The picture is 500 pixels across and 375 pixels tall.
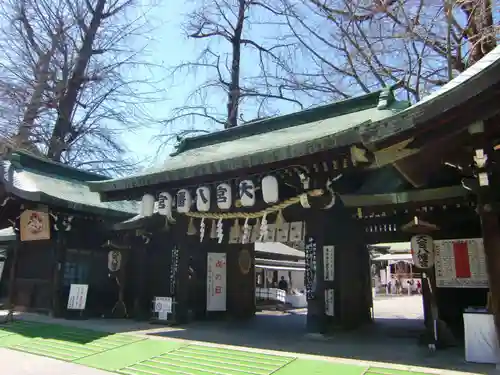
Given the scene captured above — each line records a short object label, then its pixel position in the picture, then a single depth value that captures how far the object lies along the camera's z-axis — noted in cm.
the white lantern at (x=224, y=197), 945
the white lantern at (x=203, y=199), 987
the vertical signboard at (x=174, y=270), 1101
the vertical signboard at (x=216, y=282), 1242
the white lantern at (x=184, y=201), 1012
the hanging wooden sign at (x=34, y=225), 1293
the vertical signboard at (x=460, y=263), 734
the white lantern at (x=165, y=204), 1047
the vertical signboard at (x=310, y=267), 855
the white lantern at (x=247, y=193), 900
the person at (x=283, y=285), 2331
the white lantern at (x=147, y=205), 1077
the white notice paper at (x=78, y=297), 1171
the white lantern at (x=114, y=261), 1255
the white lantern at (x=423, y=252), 704
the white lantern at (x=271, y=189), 862
